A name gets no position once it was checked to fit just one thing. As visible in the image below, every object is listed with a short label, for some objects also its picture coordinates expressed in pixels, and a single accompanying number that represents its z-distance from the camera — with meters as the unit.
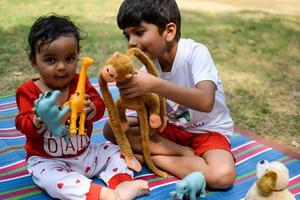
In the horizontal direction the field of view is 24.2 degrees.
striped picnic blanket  1.65
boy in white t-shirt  1.63
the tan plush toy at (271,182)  1.44
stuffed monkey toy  1.52
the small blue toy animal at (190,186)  1.59
